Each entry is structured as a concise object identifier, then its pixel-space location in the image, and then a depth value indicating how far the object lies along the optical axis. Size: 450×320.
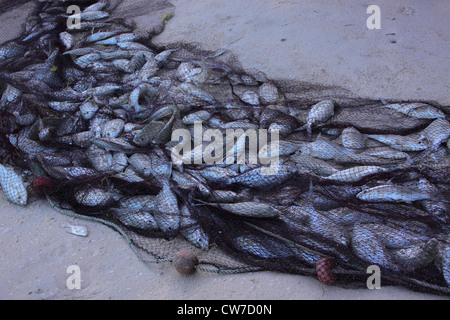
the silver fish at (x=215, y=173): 3.22
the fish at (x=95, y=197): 3.17
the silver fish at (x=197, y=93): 4.20
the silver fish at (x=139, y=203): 3.13
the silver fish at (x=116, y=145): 3.58
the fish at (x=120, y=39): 5.41
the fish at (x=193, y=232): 2.87
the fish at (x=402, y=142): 3.46
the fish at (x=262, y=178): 3.15
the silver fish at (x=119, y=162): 3.41
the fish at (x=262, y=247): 2.69
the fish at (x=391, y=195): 2.91
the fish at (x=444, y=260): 2.39
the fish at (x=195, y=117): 3.86
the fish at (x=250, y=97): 4.20
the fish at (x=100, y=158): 3.48
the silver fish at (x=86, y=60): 5.02
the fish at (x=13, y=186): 3.27
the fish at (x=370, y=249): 2.50
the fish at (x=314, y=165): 3.22
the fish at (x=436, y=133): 3.44
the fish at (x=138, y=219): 3.01
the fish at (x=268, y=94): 4.22
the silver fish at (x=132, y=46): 5.21
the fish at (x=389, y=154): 3.38
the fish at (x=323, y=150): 3.42
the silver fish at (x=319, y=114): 3.82
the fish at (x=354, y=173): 3.10
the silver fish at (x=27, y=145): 3.66
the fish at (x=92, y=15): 6.00
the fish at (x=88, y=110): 4.10
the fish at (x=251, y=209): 2.81
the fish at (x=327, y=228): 2.67
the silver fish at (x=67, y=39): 5.40
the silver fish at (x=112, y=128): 3.80
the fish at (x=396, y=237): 2.62
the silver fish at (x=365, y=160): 3.31
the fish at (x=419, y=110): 3.75
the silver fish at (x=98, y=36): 5.46
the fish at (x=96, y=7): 6.20
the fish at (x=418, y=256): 2.49
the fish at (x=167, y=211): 2.95
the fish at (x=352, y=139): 3.52
